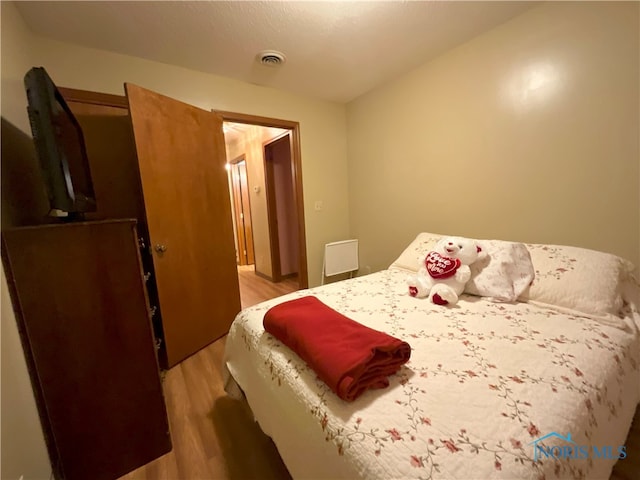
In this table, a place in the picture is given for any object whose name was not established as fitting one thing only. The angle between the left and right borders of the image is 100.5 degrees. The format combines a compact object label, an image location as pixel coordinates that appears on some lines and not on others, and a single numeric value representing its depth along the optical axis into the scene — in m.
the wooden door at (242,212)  4.58
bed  0.62
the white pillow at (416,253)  1.96
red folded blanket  0.78
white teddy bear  1.50
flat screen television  0.98
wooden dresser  1.00
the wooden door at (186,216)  1.80
